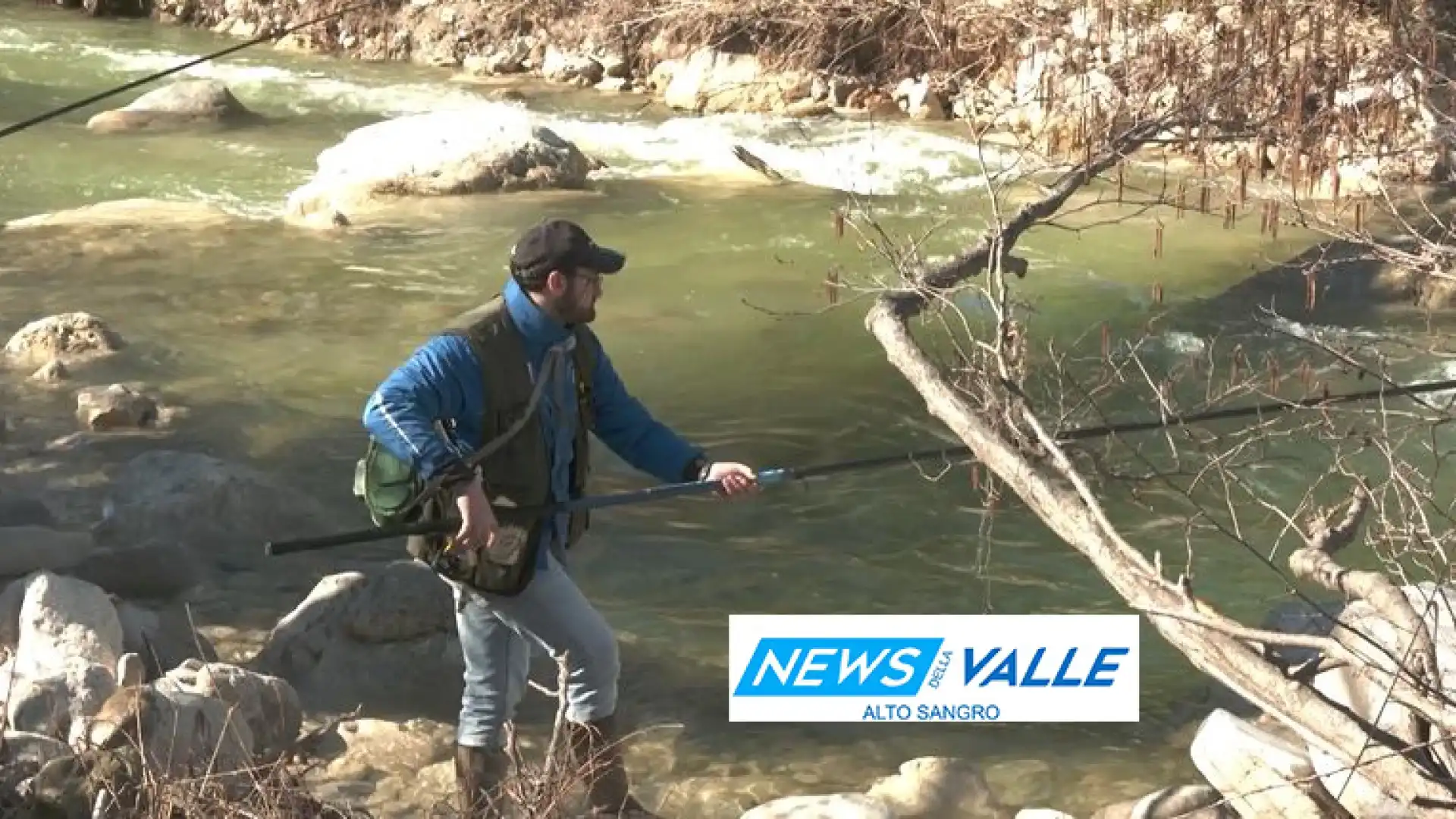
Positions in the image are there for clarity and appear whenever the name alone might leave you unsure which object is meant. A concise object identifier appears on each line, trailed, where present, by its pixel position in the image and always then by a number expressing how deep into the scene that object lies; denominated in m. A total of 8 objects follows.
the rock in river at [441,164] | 13.40
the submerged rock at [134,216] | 12.49
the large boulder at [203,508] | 7.22
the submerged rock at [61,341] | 9.77
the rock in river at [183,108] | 15.86
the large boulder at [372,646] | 5.94
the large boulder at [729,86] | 16.83
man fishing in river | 4.09
